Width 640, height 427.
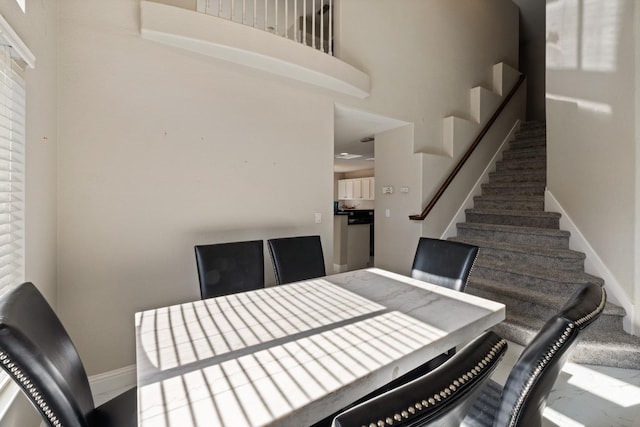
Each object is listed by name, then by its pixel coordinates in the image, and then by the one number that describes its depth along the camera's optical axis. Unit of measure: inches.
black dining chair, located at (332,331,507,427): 17.5
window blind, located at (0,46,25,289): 44.5
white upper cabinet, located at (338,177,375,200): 342.3
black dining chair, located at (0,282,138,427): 25.9
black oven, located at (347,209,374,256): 250.6
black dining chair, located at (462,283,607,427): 28.8
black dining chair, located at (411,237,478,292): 70.6
